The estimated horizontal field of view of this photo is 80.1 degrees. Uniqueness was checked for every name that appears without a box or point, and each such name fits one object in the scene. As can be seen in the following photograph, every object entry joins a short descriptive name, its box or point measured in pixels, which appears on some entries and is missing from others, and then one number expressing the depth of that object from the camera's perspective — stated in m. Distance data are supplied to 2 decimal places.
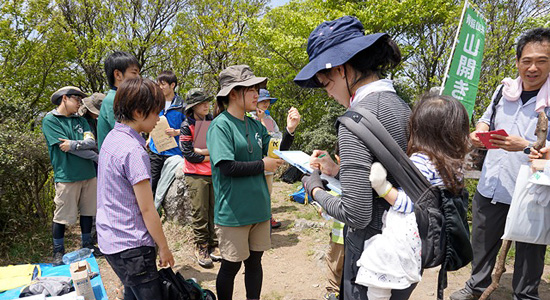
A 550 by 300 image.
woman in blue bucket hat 1.30
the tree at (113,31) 14.07
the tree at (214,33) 12.95
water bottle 3.47
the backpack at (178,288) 1.96
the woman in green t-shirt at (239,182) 2.30
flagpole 4.33
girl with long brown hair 1.30
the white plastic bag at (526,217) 2.32
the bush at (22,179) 3.90
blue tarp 2.80
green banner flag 4.53
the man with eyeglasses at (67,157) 3.70
